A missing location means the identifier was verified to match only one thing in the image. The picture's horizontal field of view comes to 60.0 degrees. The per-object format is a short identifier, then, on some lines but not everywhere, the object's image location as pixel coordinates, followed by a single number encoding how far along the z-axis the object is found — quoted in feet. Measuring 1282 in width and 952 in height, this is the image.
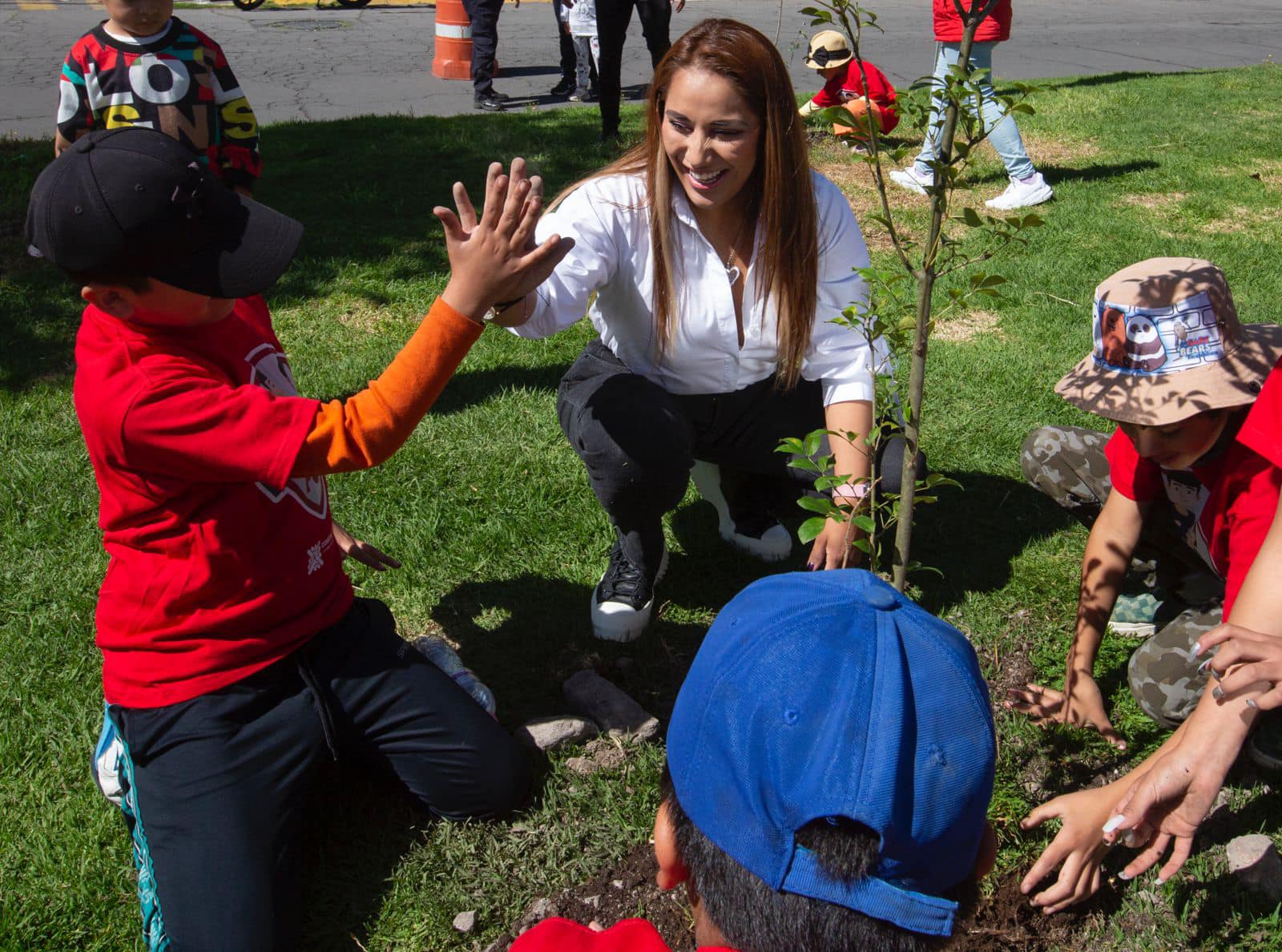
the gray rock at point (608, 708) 8.77
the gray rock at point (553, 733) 8.63
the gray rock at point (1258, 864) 7.39
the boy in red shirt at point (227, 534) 6.52
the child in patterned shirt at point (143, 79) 12.13
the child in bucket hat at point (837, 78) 23.02
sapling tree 6.09
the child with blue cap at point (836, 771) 3.63
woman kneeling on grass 8.79
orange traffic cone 35.19
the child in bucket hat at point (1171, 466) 7.36
